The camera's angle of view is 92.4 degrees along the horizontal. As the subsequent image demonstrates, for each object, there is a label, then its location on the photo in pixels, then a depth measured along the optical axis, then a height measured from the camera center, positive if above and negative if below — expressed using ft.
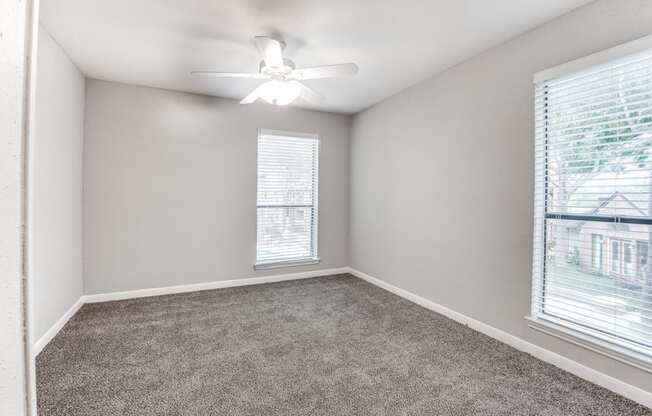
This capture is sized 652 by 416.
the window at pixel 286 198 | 14.16 +0.34
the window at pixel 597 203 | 6.09 +0.14
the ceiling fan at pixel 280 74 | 7.76 +3.52
